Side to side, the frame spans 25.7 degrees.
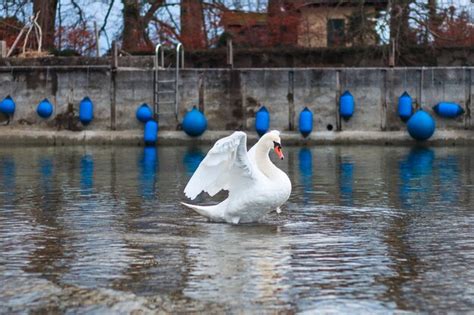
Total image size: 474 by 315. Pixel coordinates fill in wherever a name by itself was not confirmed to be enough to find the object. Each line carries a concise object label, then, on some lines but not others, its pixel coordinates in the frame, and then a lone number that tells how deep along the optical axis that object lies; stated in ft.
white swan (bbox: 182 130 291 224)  41.11
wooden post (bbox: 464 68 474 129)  102.58
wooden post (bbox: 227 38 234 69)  105.09
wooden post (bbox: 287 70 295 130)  104.37
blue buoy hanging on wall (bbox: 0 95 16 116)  105.50
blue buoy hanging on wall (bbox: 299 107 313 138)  101.45
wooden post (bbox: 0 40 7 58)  116.90
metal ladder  104.83
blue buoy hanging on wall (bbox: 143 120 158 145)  101.81
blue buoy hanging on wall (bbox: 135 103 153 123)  103.60
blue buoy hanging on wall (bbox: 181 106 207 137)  101.40
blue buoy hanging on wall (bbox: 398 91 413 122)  101.50
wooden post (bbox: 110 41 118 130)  105.60
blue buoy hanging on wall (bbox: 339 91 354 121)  101.76
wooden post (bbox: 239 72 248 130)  104.68
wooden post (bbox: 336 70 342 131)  103.55
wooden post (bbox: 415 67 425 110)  103.24
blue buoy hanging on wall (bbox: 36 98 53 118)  104.88
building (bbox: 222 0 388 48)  144.46
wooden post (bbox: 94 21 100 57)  117.08
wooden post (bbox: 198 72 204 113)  104.99
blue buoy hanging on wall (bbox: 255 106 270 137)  101.55
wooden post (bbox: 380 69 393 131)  103.55
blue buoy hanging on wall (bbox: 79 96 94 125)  104.37
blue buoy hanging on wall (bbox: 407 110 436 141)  98.63
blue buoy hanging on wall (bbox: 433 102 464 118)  101.24
